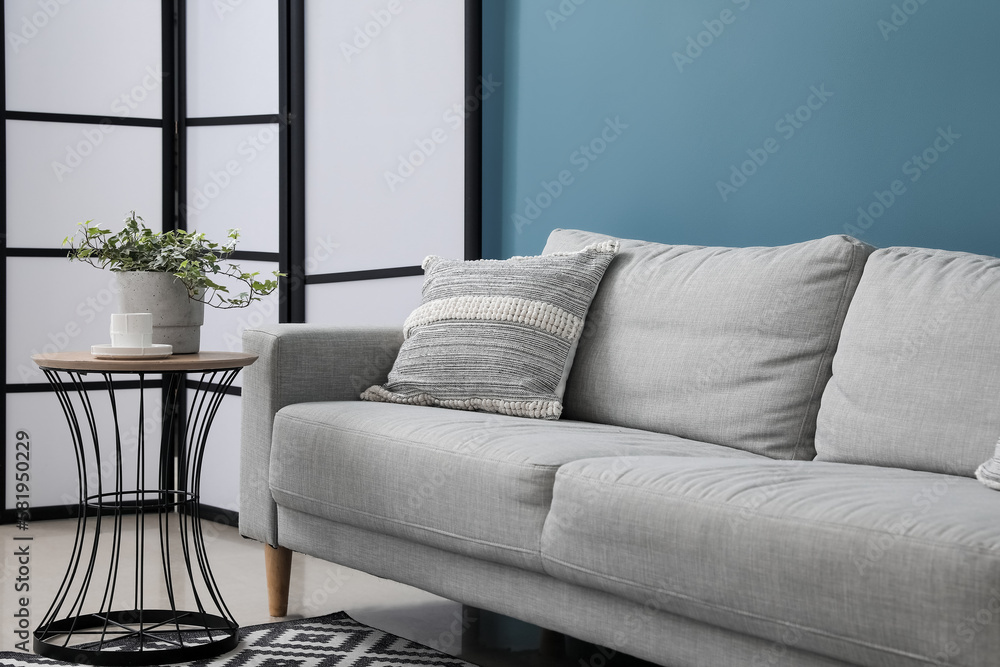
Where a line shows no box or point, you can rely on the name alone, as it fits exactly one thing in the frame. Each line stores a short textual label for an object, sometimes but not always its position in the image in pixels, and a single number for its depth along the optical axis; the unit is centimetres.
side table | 240
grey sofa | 163
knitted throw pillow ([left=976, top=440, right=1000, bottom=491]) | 184
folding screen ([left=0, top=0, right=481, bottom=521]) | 369
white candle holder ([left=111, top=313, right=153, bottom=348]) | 252
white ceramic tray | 248
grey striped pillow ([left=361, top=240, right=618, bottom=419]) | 270
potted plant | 261
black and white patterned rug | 244
